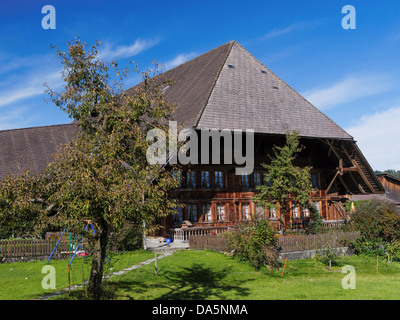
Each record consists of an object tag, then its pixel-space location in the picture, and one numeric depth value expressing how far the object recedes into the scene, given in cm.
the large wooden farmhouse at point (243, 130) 2641
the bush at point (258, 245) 1780
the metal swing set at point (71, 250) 1844
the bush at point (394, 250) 2245
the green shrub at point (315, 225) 2591
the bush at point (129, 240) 2021
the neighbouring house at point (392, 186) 5238
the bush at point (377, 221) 2308
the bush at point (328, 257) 2008
